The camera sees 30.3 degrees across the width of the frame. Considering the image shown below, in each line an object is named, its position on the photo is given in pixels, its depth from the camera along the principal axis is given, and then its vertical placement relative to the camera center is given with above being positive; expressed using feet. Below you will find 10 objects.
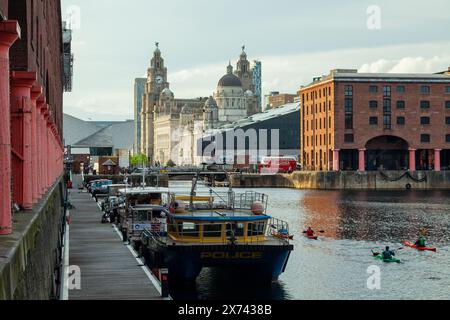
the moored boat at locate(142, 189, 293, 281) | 127.54 -13.01
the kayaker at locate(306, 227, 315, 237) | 221.66 -19.23
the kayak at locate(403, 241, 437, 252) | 190.31 -20.24
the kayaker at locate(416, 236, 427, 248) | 191.72 -19.23
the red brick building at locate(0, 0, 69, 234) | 47.55 +3.81
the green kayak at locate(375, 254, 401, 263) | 170.30 -20.49
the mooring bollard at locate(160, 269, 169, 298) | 84.96 -12.75
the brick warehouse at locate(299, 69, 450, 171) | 504.02 +24.62
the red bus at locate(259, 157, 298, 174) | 616.39 -2.82
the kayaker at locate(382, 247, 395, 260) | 170.60 -19.46
